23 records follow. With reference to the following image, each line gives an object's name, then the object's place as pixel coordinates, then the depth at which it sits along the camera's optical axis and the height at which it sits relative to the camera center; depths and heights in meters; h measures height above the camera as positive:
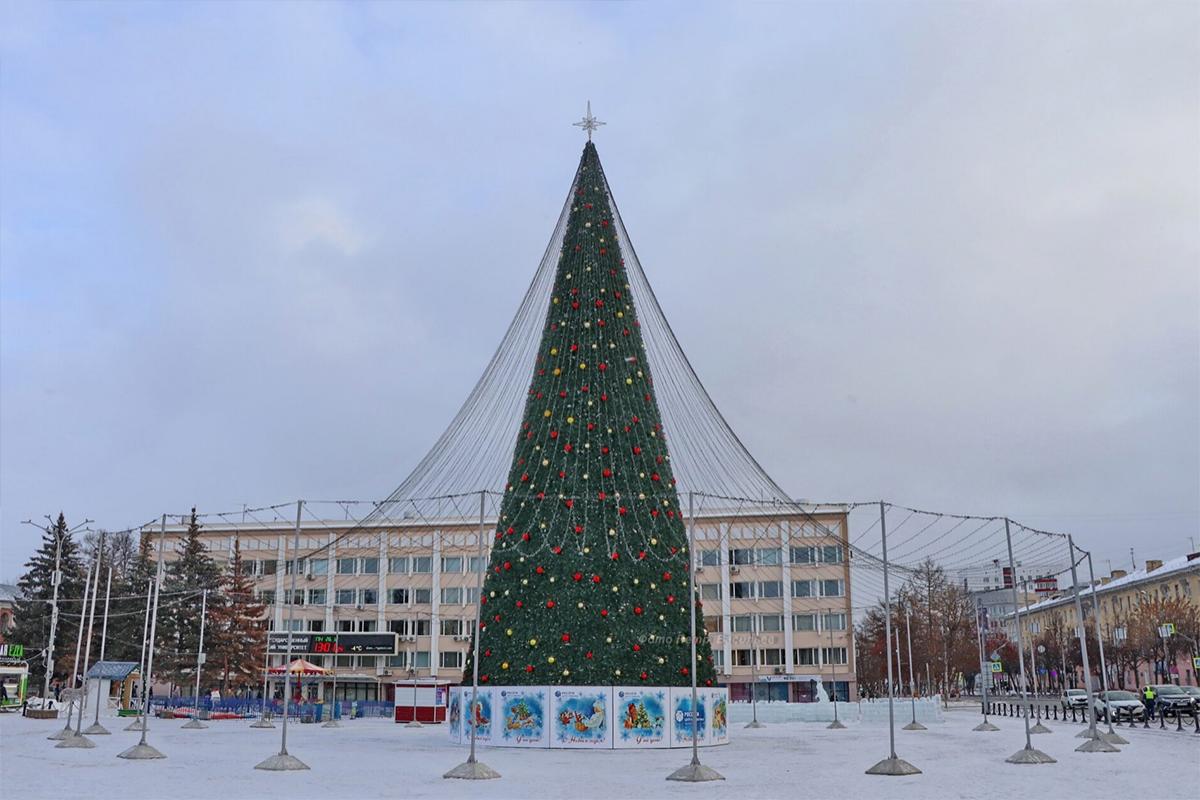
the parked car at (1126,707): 49.48 -3.24
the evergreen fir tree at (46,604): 71.19 +1.84
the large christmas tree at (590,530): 28.17 +2.93
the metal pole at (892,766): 21.79 -2.70
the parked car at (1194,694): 47.32 -2.83
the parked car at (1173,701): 47.97 -2.90
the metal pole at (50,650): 47.92 -0.88
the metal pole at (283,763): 22.44 -2.80
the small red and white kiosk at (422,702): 51.34 -3.37
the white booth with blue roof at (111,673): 44.03 -1.74
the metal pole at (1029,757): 24.66 -2.81
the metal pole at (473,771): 20.72 -2.71
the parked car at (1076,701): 58.32 -3.57
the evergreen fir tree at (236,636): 68.75 -0.24
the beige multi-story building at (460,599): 83.25 +3.01
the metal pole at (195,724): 43.09 -3.82
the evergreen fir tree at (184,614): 66.25 +1.15
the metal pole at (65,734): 30.25 -3.04
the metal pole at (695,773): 20.45 -2.69
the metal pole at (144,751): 25.33 -2.91
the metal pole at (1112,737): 31.34 -2.95
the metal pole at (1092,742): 28.30 -2.82
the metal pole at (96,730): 35.56 -3.36
